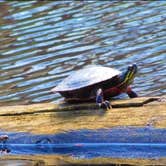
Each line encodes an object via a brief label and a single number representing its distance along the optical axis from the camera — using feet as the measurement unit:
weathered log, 44.04
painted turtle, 48.52
